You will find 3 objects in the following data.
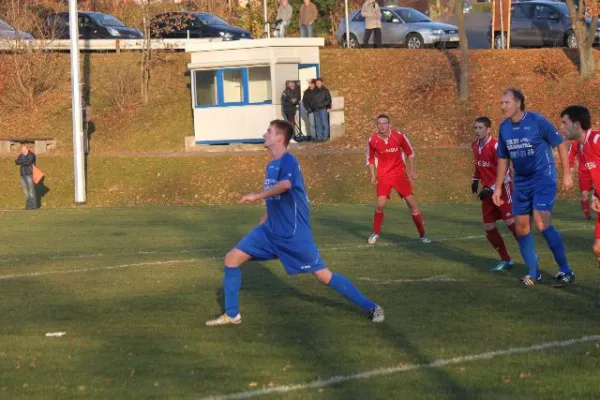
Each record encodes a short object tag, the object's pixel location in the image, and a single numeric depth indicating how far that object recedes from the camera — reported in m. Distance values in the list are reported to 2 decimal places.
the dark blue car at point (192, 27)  46.41
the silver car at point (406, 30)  45.78
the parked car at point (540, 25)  45.34
